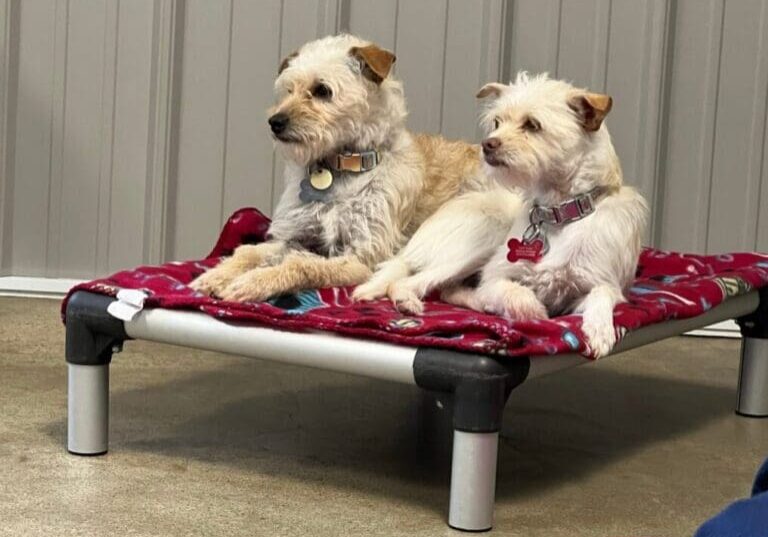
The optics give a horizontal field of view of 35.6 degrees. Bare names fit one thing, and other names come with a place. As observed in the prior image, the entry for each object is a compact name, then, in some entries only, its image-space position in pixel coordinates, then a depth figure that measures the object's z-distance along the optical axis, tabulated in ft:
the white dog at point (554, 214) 8.60
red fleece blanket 7.67
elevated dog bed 7.53
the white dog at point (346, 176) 9.71
